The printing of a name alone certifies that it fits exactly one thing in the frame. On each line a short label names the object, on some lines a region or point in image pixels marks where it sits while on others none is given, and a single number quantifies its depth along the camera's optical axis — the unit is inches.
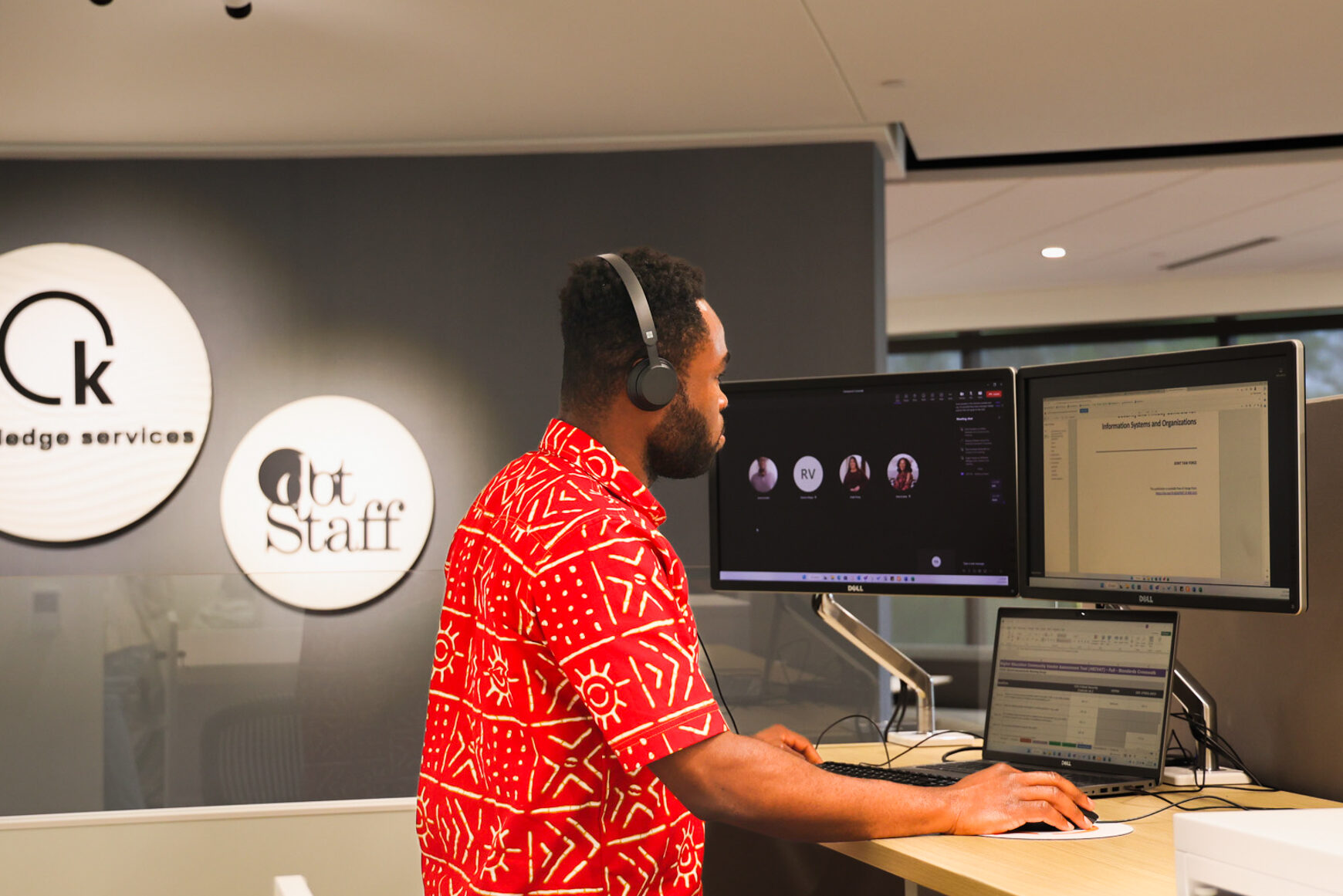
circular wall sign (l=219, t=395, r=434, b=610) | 152.3
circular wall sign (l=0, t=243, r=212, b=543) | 150.1
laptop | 59.9
